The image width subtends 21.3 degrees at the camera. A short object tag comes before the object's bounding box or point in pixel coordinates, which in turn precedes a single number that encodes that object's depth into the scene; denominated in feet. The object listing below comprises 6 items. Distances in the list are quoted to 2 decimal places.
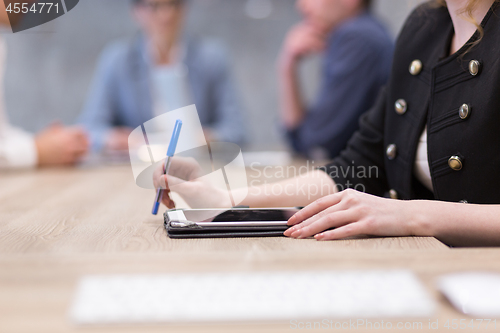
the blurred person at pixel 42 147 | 7.63
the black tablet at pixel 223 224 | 5.27
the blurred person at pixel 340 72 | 8.69
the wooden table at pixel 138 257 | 4.60
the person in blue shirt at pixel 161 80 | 11.72
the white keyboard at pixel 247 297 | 4.56
